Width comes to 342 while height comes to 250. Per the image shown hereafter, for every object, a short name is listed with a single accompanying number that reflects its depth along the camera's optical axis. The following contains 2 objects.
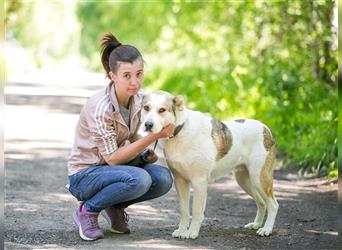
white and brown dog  9.55
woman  9.66
